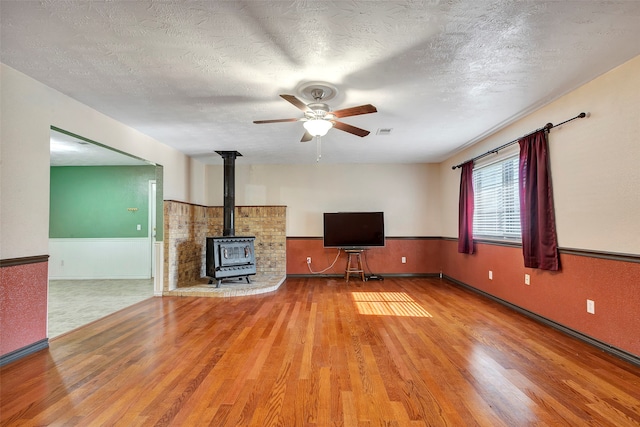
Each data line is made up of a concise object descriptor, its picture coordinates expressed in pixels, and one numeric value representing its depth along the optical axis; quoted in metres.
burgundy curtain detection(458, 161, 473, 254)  4.82
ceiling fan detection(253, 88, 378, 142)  2.60
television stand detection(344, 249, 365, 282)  5.83
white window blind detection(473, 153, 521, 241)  3.85
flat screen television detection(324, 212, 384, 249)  5.88
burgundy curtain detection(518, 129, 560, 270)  3.12
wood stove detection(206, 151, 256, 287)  4.90
